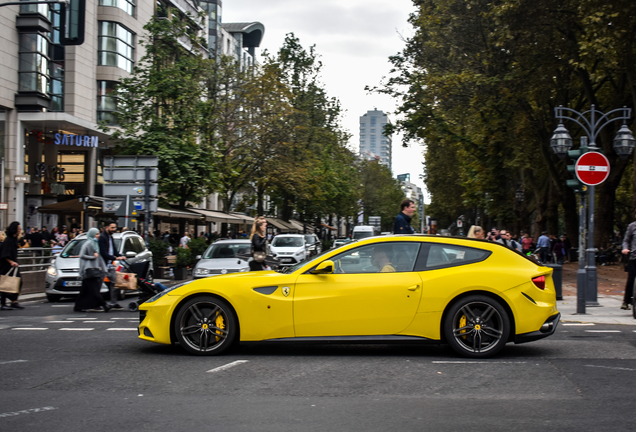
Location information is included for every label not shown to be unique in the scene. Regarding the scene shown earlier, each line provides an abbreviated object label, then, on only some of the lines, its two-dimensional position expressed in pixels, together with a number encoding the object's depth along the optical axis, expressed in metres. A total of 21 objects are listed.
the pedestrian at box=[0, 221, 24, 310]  14.29
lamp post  13.12
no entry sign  13.77
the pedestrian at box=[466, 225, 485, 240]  13.62
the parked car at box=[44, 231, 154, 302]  16.53
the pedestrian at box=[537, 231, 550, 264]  29.94
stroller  12.72
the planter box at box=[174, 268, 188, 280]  24.61
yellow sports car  7.54
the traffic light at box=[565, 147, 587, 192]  14.23
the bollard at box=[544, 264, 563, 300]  15.45
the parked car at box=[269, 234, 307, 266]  28.70
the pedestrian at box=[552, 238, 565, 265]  31.44
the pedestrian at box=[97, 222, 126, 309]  14.34
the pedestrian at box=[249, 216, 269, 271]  12.65
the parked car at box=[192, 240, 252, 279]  17.91
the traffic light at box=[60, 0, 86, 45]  13.16
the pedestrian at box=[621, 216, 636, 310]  12.24
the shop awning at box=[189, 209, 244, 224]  36.82
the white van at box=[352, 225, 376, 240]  40.53
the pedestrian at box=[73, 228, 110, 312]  13.84
